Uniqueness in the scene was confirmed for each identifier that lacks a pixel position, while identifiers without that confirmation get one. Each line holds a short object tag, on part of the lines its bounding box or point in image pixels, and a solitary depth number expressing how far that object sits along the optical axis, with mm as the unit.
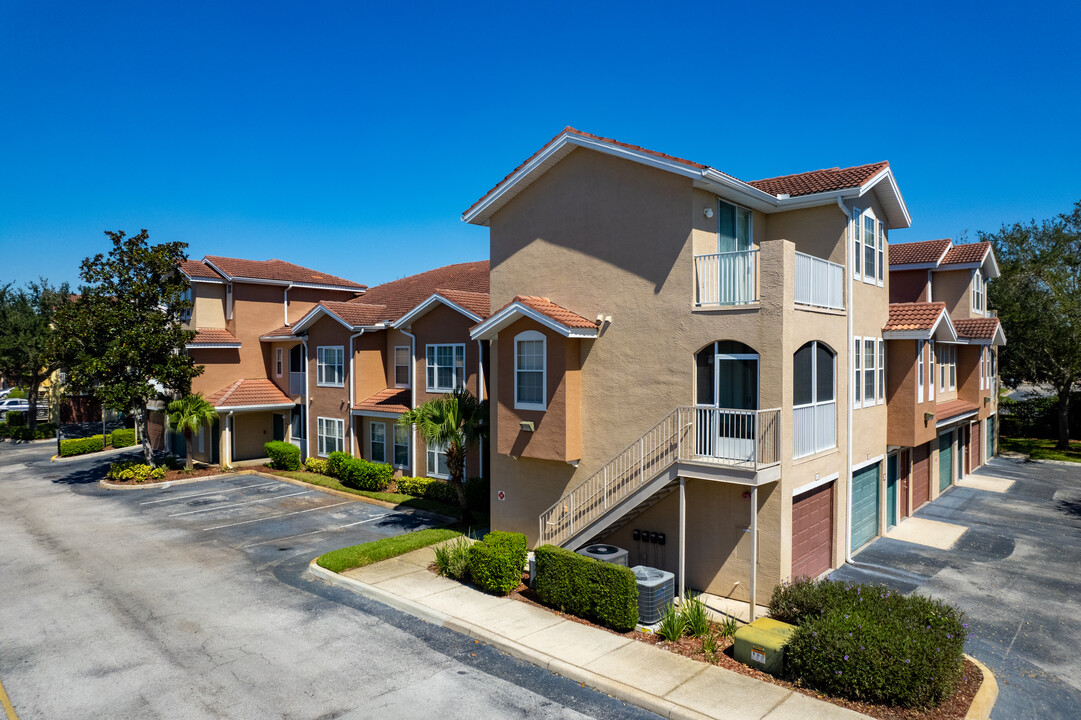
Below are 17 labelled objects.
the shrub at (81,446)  33906
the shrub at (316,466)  28359
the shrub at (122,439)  36719
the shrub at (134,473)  26828
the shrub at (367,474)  24766
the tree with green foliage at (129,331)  25906
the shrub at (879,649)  9094
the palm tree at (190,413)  27484
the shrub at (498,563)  13852
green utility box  10312
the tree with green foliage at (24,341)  41094
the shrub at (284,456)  29281
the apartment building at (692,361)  13289
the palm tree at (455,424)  18391
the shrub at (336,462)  26141
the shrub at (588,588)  11992
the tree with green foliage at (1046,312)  33219
